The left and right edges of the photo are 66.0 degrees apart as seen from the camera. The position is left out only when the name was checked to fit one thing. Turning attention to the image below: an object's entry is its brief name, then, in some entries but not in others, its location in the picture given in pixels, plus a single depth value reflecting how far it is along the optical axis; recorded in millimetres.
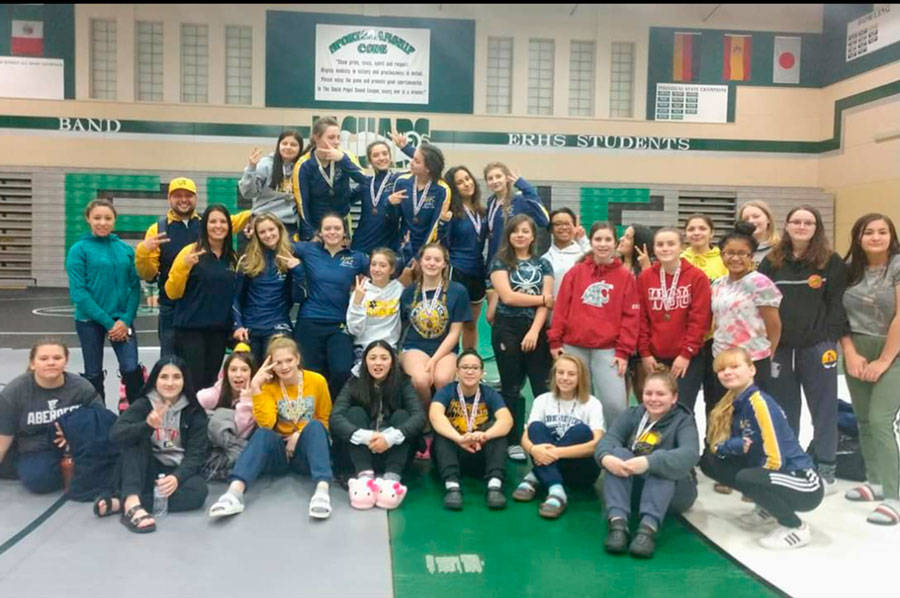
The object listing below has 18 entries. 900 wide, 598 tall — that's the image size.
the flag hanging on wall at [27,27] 10258
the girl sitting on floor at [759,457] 3286
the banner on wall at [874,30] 10758
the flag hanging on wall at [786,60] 10297
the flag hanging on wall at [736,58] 10539
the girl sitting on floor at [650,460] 3266
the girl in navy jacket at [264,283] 4534
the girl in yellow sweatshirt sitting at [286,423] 3734
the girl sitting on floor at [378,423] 3729
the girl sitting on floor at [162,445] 3514
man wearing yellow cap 4594
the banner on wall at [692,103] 11383
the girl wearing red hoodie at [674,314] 3980
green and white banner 10633
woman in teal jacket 4590
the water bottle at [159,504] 3557
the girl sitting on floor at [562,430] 3795
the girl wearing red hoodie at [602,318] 4090
